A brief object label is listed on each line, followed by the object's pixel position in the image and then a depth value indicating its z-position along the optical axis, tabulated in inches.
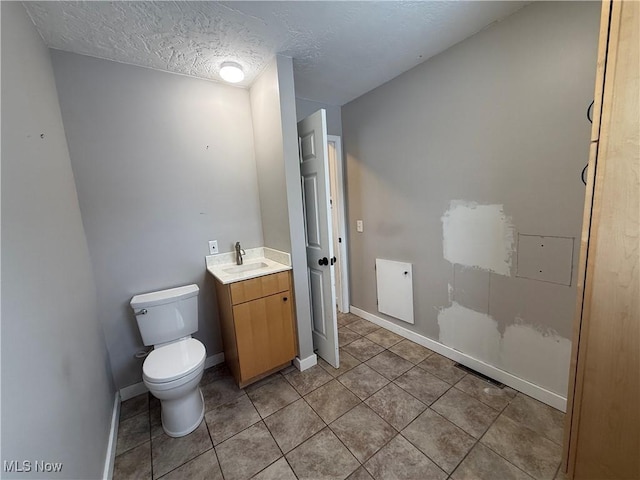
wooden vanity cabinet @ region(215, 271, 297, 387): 71.7
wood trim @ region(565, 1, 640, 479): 33.6
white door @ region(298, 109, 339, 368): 75.4
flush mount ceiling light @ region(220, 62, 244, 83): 72.1
